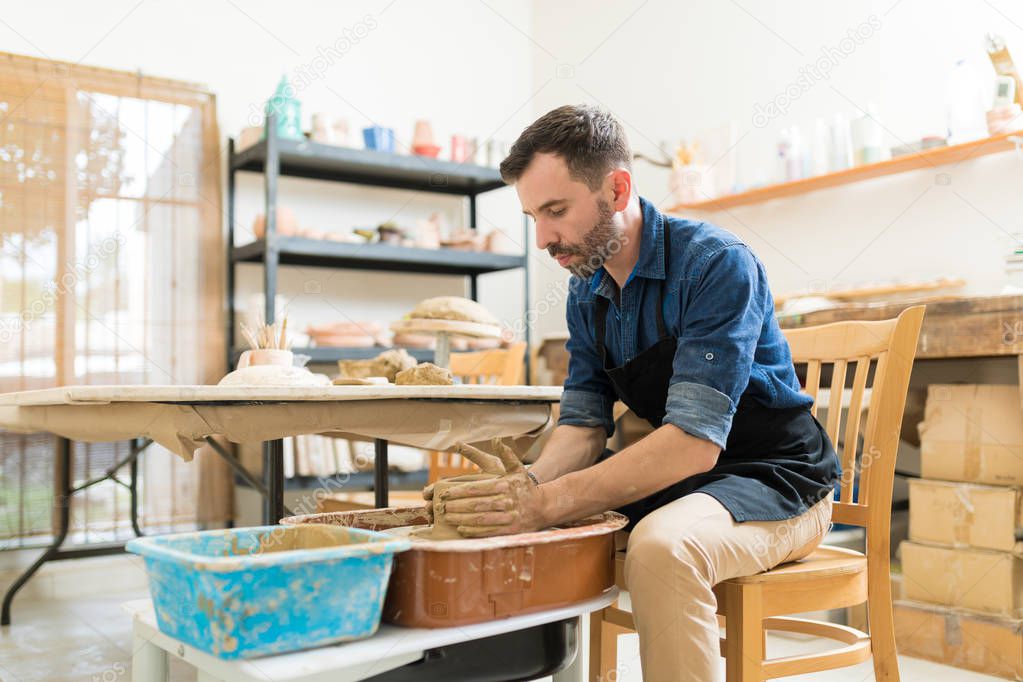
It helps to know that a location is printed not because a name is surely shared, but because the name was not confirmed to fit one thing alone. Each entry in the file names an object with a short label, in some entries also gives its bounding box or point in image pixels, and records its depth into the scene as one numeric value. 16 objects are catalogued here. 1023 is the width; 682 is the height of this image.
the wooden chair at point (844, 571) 1.38
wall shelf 3.09
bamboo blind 3.96
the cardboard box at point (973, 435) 2.48
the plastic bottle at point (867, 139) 3.48
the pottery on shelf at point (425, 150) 4.70
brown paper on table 1.76
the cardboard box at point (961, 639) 2.37
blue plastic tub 0.89
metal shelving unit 4.17
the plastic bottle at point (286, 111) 4.21
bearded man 1.25
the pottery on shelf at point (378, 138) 4.55
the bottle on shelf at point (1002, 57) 2.99
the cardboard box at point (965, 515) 2.44
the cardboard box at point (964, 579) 2.41
